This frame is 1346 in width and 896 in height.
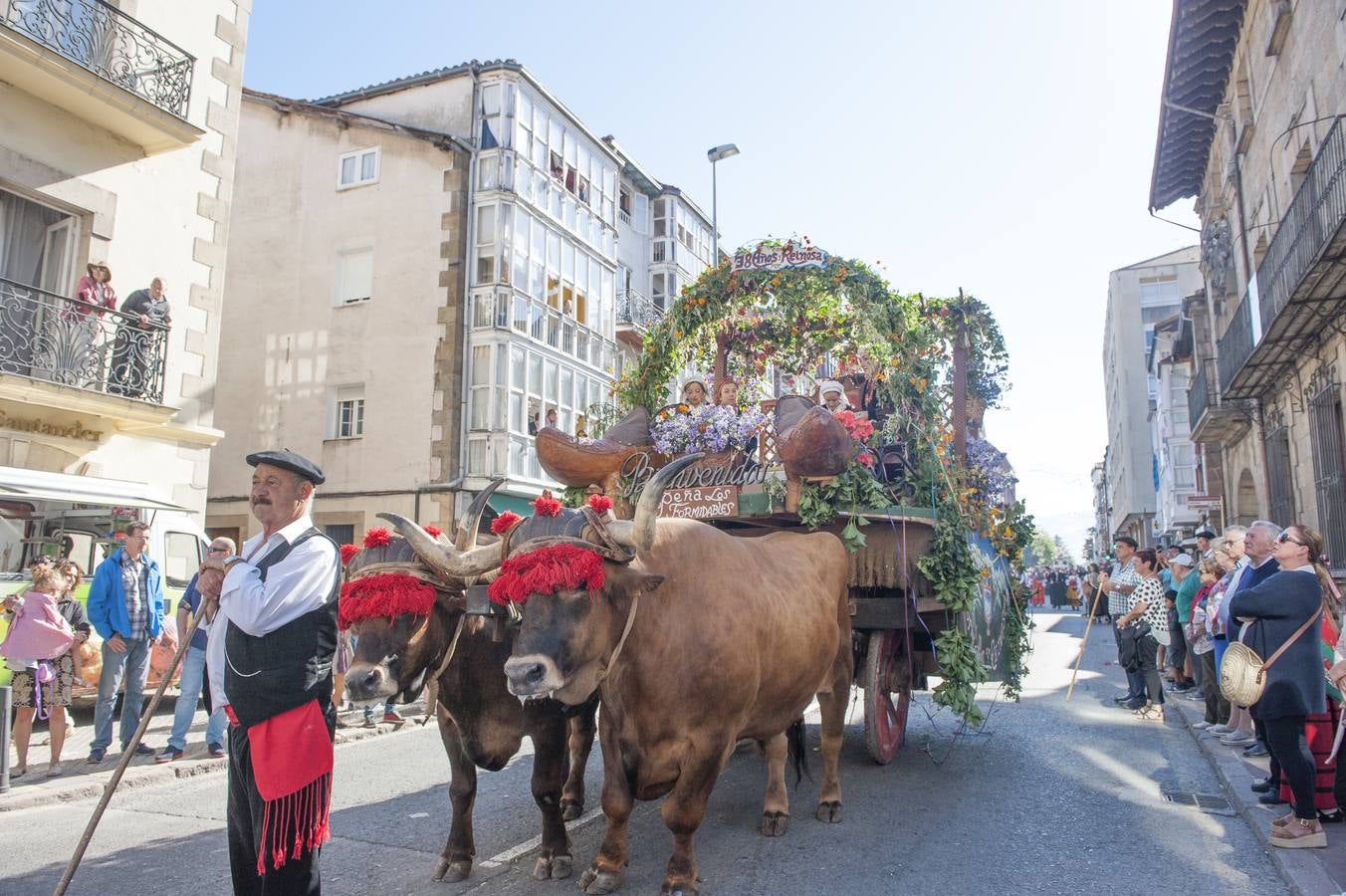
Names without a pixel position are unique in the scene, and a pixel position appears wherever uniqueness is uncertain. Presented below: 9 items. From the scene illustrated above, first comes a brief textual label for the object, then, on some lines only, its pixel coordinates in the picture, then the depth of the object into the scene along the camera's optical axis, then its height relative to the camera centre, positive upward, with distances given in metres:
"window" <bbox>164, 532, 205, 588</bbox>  11.10 +0.04
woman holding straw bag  5.24 -0.58
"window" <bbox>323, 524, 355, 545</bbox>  22.73 +0.71
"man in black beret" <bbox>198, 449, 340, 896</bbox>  3.50 -0.49
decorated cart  6.84 +0.90
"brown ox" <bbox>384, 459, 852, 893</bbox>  4.19 -0.45
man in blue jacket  8.11 -0.55
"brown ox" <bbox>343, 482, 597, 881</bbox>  4.72 -0.79
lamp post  22.92 +9.91
